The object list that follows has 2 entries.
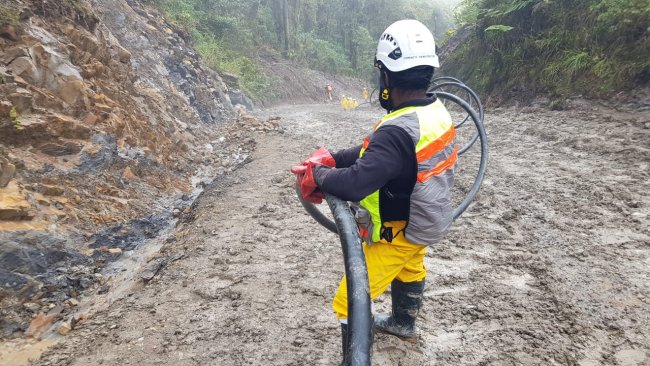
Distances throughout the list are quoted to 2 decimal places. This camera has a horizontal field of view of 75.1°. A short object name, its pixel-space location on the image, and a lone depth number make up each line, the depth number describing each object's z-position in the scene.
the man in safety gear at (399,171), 1.99
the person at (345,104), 18.35
